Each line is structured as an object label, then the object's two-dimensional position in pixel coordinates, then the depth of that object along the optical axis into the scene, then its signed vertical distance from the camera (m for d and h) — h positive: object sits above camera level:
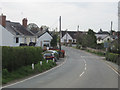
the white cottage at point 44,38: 67.27 +0.38
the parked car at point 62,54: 48.96 -3.15
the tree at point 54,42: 70.75 -0.84
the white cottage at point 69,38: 129.88 +0.79
